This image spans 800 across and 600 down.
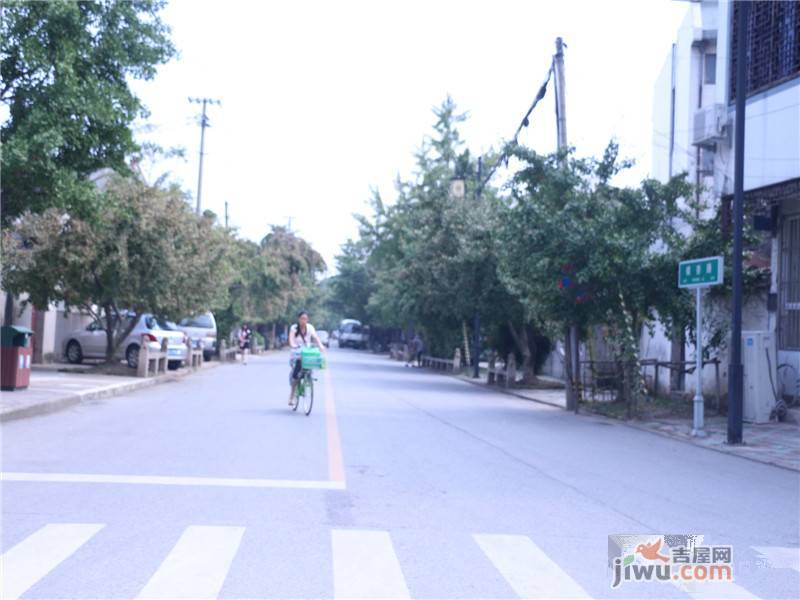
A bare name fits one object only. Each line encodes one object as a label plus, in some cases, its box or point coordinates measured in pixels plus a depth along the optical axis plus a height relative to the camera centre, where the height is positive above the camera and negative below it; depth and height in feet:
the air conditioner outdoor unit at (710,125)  69.05 +17.16
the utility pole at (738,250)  51.37 +6.22
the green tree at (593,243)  65.10 +8.01
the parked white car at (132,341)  103.04 -0.06
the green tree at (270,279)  157.48 +12.83
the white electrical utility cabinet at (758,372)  62.03 -0.27
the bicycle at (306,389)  60.49 -2.51
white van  306.96 +4.89
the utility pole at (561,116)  77.10 +19.24
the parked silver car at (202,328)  128.26 +2.09
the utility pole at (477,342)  121.90 +1.74
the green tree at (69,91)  51.42 +13.68
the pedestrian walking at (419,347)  181.78 +1.21
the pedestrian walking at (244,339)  159.20 +1.20
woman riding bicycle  60.70 +0.69
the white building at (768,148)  60.75 +14.71
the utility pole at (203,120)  153.38 +35.22
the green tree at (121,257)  82.94 +7.20
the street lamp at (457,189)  123.13 +20.92
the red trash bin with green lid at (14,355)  60.59 -1.16
